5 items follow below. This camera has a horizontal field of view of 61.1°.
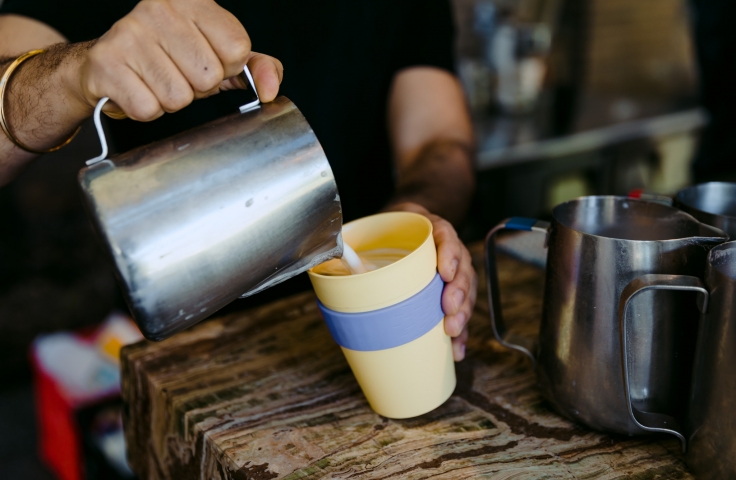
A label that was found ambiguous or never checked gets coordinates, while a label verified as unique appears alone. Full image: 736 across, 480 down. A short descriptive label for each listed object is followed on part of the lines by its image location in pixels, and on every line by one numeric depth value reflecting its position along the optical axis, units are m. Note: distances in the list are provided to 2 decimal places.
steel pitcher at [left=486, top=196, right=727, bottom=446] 0.71
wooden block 0.75
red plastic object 1.85
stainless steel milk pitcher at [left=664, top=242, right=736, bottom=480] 0.63
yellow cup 0.77
